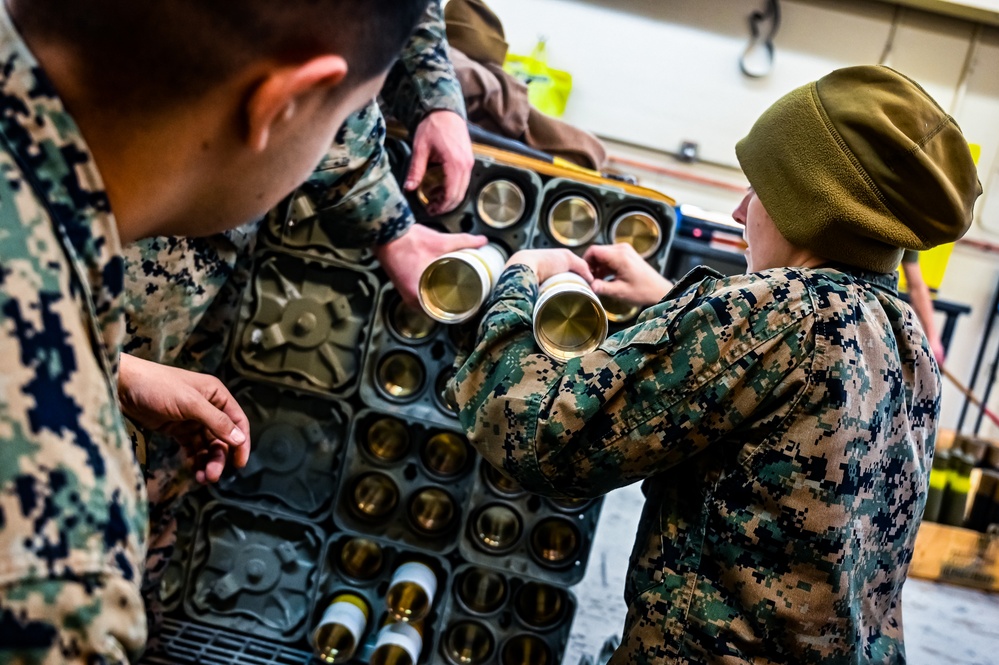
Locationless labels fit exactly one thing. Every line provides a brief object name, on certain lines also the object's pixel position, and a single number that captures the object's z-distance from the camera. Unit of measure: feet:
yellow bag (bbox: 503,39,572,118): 11.55
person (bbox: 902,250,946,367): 12.04
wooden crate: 12.14
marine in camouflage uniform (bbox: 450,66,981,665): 3.80
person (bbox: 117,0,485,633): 5.25
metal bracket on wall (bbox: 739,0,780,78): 15.62
